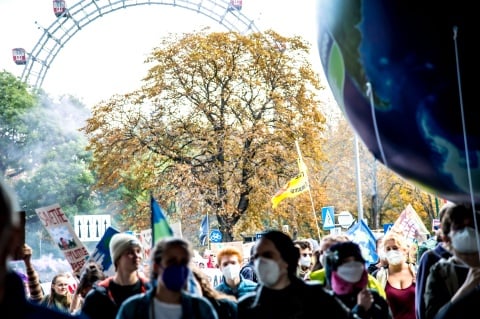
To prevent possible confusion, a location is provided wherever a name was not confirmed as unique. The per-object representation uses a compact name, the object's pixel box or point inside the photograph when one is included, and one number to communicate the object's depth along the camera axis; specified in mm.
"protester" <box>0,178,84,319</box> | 2453
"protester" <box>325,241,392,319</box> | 4984
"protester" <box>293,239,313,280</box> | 9402
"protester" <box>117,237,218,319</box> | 4359
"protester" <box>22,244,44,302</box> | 6371
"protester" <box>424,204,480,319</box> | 4664
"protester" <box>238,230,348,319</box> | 4570
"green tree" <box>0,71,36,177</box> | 52750
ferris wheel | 51750
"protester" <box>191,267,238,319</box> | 5287
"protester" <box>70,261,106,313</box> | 7128
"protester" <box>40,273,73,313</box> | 8312
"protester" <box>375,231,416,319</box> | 7554
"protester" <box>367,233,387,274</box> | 10516
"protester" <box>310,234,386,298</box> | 5996
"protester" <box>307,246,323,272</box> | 7570
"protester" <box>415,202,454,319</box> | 5574
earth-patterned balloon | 3906
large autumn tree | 33562
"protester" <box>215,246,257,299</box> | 7297
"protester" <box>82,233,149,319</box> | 5340
